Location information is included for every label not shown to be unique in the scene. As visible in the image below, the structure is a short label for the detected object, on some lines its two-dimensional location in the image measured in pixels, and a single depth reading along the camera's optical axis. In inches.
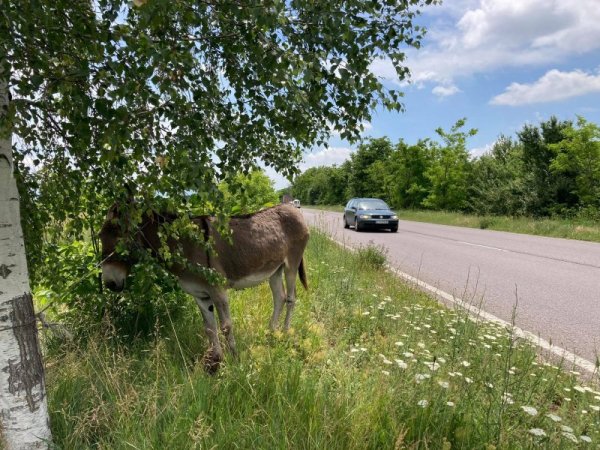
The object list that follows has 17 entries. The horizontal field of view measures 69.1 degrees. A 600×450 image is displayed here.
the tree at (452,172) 1359.5
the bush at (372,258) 336.2
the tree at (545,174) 995.6
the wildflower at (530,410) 90.0
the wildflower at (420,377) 104.1
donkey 132.9
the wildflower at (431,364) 113.4
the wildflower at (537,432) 84.6
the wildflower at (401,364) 114.9
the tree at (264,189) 440.8
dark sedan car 775.7
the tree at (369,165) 2006.9
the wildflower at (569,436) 85.7
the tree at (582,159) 914.1
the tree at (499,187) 1095.0
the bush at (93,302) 154.3
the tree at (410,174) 1535.4
